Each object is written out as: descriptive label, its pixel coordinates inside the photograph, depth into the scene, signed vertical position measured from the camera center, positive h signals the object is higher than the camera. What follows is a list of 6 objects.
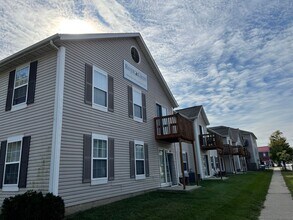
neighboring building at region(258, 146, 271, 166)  91.62 +1.90
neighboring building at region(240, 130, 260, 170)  49.03 +2.83
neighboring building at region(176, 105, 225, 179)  23.60 +1.89
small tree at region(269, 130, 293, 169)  45.69 +2.19
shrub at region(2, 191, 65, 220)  5.89 -0.92
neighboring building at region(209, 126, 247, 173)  33.45 +1.84
